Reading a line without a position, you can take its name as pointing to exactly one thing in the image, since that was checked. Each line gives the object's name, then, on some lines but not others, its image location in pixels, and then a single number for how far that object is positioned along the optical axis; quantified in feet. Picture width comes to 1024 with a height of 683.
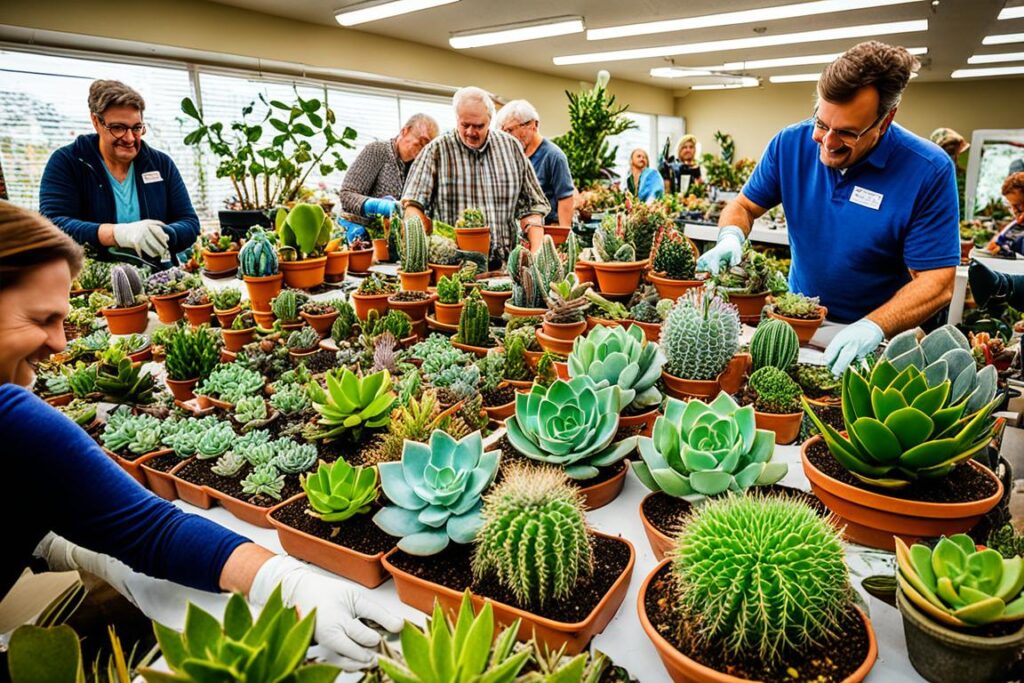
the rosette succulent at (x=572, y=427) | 3.37
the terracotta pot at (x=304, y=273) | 7.87
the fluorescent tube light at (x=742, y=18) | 20.47
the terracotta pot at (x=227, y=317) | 7.34
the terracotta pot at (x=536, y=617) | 2.48
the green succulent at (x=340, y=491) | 3.23
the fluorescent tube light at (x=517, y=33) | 23.31
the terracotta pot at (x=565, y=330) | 5.31
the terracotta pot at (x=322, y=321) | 7.04
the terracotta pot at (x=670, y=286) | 6.38
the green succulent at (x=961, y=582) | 2.09
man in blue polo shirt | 5.92
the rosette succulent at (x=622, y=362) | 3.82
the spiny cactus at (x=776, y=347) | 4.73
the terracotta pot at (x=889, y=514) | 2.76
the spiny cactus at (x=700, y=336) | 4.29
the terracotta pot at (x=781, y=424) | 4.12
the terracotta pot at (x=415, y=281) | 7.52
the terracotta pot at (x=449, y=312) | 6.75
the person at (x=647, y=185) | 19.80
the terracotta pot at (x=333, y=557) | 3.05
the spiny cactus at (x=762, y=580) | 2.13
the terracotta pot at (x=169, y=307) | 7.77
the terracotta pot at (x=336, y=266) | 8.82
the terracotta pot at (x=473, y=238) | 8.67
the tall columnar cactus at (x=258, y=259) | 7.30
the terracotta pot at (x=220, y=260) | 9.39
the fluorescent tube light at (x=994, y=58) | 31.55
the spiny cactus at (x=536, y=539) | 2.50
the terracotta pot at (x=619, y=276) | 6.46
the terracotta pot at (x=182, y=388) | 5.71
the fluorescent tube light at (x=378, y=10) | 19.89
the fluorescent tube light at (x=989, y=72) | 36.59
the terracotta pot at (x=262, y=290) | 7.28
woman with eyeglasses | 8.84
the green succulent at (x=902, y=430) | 2.74
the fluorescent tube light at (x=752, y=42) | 24.80
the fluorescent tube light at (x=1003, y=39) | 26.16
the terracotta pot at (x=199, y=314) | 7.54
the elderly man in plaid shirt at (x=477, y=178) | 10.12
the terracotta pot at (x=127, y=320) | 7.50
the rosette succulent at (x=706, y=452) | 2.94
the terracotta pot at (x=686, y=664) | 2.13
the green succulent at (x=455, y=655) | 1.91
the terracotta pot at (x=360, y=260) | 9.81
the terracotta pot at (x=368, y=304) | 6.97
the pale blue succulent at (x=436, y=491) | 2.91
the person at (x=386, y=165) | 13.47
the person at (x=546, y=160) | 13.19
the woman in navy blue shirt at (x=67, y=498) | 2.86
